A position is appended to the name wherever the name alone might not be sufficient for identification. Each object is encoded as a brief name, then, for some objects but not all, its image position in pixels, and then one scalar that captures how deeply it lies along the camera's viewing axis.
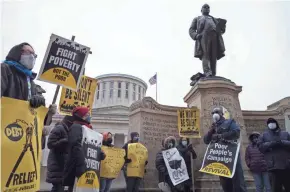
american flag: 31.69
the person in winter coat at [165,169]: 7.84
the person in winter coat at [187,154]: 8.29
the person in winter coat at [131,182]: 8.16
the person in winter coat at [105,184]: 7.75
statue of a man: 11.22
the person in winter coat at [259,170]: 7.08
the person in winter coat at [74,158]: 4.83
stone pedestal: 9.53
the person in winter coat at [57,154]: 5.20
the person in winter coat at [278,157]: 5.92
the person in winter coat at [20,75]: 3.60
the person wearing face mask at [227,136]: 6.09
